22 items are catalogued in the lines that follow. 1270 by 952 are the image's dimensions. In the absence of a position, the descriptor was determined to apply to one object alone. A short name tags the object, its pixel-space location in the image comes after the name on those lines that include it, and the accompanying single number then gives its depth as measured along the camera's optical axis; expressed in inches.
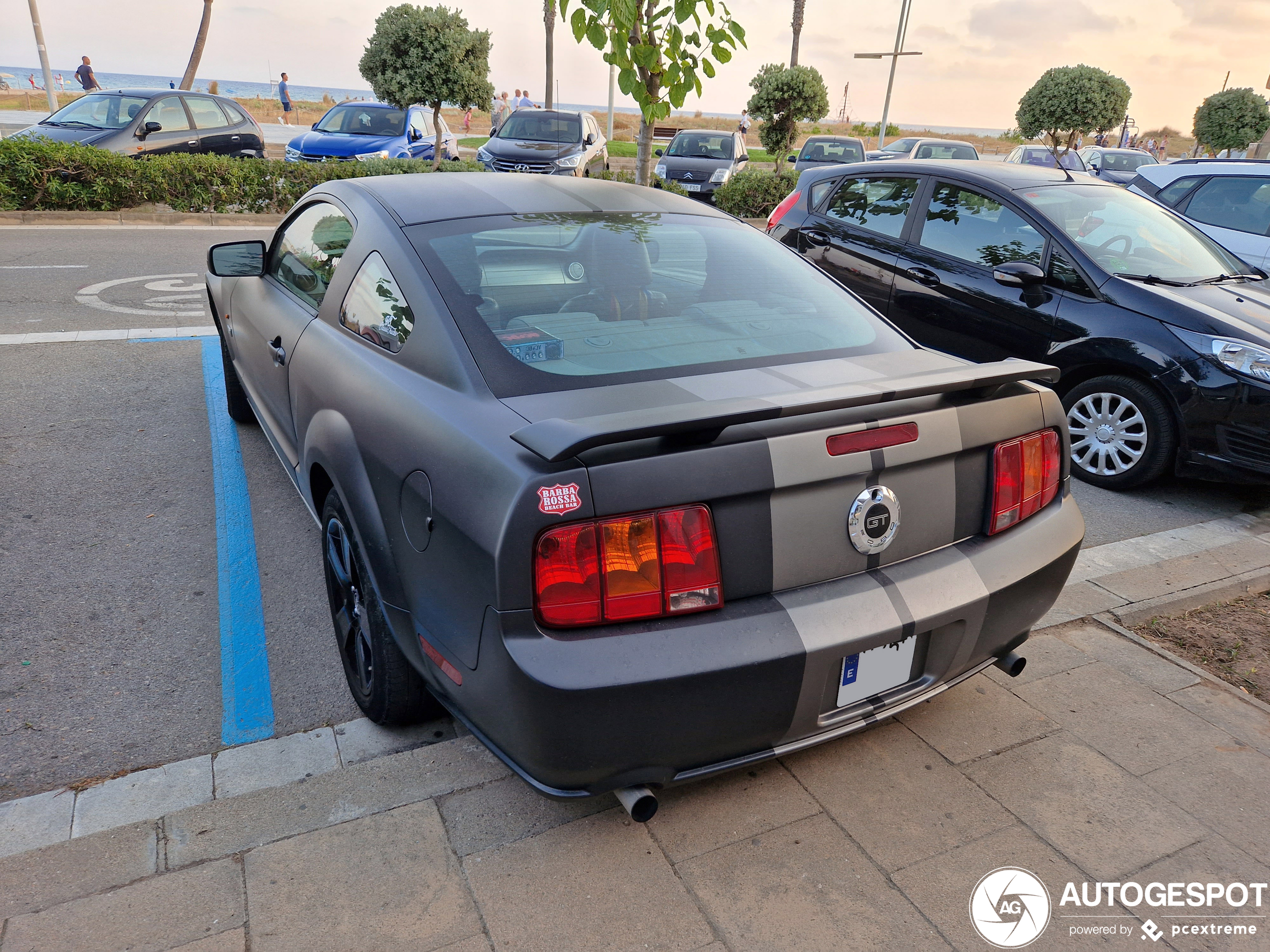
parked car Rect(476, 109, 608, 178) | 598.9
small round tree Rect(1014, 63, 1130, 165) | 888.3
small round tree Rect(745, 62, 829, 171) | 716.0
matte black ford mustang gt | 74.1
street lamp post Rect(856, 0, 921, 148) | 1221.1
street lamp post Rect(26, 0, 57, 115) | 856.3
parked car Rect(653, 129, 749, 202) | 626.8
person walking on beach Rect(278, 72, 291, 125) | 1164.6
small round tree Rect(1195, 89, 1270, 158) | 1021.2
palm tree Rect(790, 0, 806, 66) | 1571.1
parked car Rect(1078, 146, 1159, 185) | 783.1
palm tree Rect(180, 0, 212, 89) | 950.4
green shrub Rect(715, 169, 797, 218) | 599.8
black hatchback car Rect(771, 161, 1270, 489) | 177.6
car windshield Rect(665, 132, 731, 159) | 673.0
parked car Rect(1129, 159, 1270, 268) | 299.0
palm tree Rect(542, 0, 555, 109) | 1507.1
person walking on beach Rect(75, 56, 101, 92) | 900.2
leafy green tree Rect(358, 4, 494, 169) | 668.1
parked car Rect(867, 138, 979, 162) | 844.0
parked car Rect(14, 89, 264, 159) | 527.2
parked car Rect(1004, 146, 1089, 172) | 815.1
